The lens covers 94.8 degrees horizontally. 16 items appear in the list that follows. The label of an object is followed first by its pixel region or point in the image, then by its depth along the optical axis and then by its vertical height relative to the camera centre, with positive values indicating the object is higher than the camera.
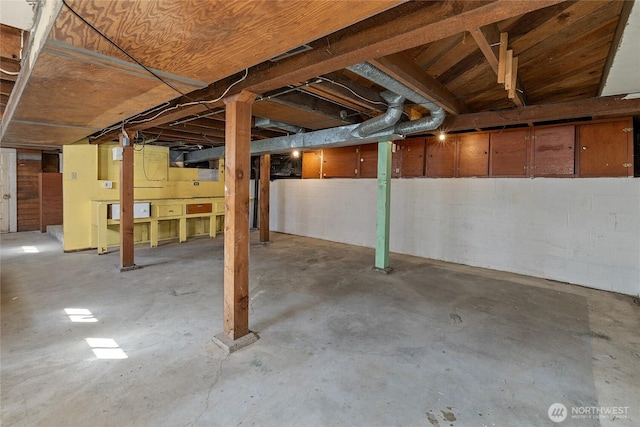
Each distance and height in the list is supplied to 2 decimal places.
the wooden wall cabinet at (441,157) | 4.80 +0.76
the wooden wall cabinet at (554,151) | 3.84 +0.72
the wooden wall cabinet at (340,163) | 5.98 +0.83
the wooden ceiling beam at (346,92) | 2.51 +1.03
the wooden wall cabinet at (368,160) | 5.62 +0.81
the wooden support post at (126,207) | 3.78 -0.11
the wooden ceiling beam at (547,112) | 2.68 +0.93
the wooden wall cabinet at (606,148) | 3.51 +0.70
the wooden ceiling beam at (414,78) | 2.01 +0.99
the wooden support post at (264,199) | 5.91 +0.03
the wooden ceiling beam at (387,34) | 1.13 +0.76
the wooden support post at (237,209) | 2.13 -0.06
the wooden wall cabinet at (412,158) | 5.12 +0.80
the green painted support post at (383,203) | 4.02 -0.01
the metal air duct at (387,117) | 3.00 +0.93
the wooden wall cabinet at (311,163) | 6.63 +0.87
